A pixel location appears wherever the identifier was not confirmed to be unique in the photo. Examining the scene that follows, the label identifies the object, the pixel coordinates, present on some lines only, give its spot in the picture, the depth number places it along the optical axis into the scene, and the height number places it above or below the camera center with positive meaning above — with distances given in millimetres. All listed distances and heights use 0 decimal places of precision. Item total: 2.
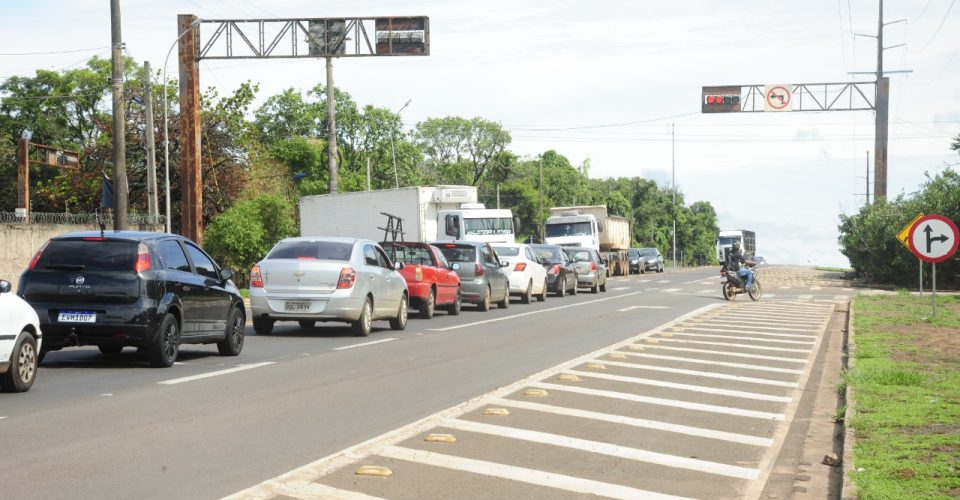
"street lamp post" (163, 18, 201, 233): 42500 +3136
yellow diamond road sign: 26191 -24
